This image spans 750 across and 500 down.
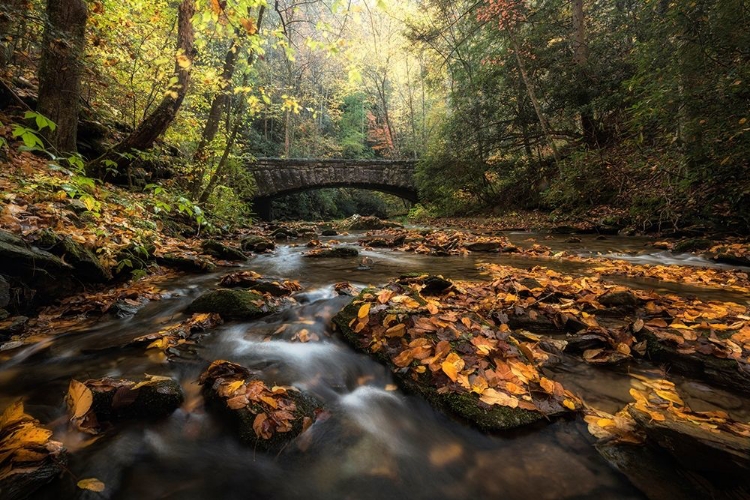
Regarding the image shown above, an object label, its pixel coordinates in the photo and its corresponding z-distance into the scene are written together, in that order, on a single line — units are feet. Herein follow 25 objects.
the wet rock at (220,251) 20.47
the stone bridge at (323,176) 59.57
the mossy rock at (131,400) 5.97
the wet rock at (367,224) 47.73
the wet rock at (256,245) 25.02
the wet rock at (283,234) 35.67
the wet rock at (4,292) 9.42
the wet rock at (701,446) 4.20
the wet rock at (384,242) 28.09
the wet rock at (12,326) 8.93
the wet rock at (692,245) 20.09
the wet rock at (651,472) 4.42
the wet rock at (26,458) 4.22
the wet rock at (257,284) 13.05
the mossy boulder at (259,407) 5.57
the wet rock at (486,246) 23.61
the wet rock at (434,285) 12.18
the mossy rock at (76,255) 11.41
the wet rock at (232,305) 10.72
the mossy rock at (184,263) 16.74
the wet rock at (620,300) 10.23
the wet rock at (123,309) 10.96
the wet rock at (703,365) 6.57
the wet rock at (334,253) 22.59
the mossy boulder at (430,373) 5.90
